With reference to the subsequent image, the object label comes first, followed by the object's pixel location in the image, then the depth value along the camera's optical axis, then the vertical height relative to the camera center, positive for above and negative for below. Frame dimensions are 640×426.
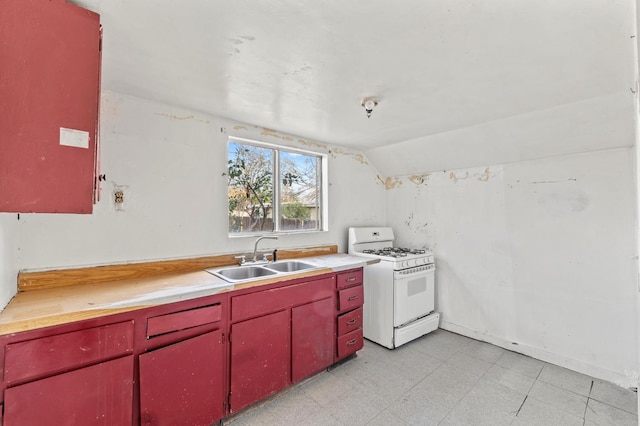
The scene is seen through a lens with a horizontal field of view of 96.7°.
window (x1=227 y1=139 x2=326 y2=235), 2.77 +0.31
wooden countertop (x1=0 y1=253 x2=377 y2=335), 1.26 -0.44
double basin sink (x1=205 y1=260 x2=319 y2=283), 2.37 -0.45
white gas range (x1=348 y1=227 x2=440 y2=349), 2.92 -0.83
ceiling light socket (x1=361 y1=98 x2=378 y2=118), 2.11 +0.86
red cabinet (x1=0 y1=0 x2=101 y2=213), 1.02 +0.43
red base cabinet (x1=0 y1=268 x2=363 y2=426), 1.25 -0.79
